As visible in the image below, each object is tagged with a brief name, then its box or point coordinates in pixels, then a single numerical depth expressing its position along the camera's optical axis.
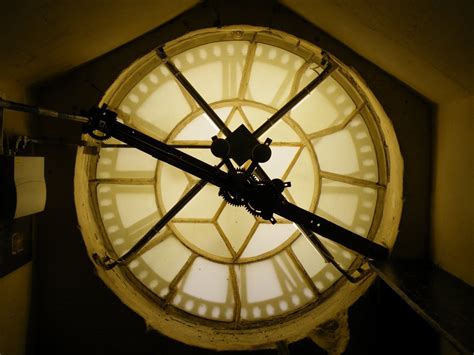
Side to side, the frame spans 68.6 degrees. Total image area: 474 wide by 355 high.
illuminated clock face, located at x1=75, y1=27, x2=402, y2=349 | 2.20
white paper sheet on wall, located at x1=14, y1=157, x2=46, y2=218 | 1.70
